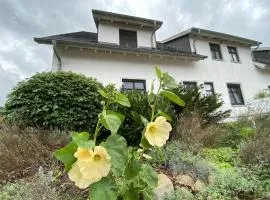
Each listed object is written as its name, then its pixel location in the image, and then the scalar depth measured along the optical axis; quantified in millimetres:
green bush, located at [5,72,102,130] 4835
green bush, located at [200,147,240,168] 3540
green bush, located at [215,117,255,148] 4767
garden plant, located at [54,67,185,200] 867
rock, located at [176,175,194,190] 2593
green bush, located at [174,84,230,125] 5734
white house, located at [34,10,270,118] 7660
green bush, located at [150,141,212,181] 2868
